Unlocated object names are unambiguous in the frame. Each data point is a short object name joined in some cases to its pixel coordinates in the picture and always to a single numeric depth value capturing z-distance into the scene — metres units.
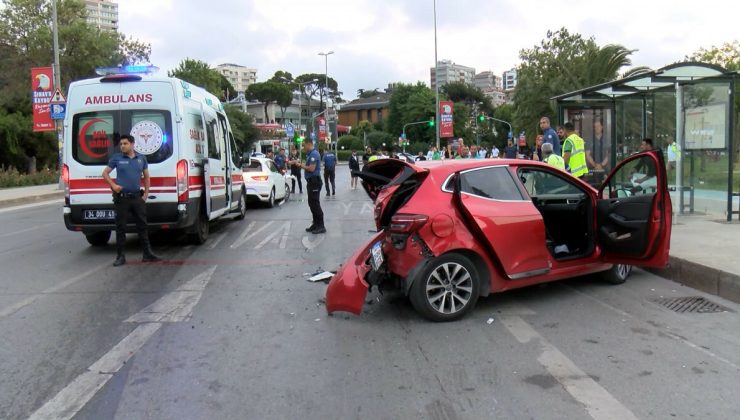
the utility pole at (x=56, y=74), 23.86
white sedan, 15.91
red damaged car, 5.35
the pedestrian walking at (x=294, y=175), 20.92
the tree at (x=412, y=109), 94.62
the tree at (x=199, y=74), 53.41
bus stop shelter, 10.20
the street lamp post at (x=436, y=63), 37.44
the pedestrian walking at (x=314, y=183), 11.19
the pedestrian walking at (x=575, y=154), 9.55
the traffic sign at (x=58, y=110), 22.28
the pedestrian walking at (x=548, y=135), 10.12
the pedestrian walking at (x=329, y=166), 18.33
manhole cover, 5.79
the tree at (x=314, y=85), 123.50
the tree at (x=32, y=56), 35.66
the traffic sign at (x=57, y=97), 22.73
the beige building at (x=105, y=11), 162.16
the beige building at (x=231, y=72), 191.21
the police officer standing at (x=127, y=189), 8.12
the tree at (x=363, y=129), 110.38
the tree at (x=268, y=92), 112.44
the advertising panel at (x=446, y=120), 35.56
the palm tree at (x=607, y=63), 27.39
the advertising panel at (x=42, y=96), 23.78
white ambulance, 8.82
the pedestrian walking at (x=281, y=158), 22.24
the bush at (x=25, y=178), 27.20
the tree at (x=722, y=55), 40.94
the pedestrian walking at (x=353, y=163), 22.90
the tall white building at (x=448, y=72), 170.52
